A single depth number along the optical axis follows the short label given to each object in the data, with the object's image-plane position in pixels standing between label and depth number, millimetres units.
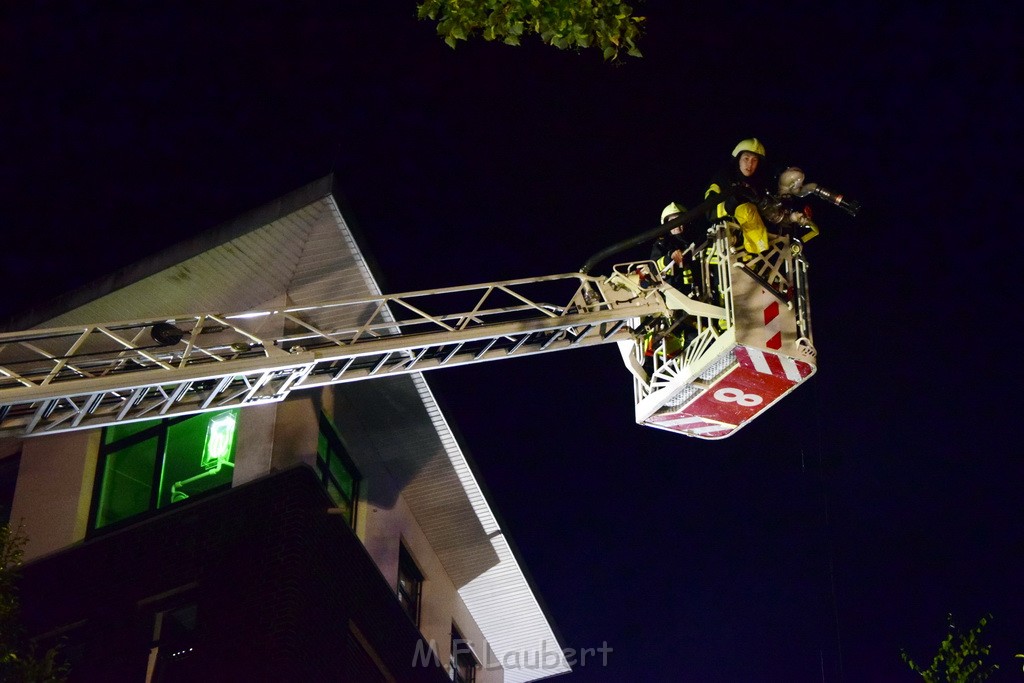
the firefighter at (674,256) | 11180
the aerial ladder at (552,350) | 9789
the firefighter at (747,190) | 10773
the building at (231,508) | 12930
